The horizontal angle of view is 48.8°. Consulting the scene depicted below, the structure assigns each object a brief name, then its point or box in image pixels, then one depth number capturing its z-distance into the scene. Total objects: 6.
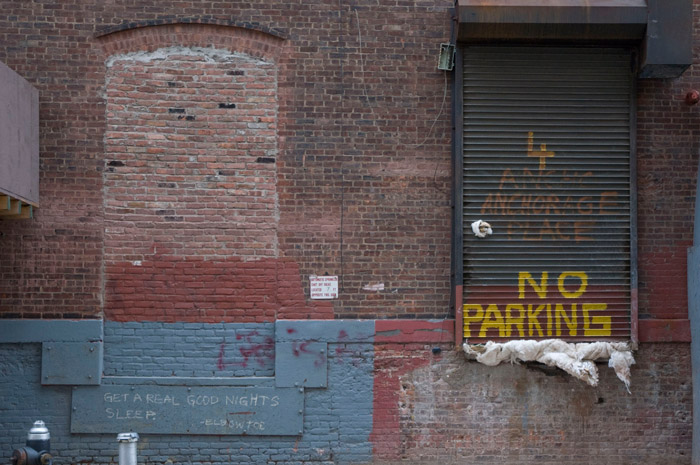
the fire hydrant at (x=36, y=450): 6.47
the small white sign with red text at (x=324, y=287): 9.27
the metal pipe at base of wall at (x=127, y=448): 6.83
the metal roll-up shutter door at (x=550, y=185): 9.32
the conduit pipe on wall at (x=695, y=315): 9.21
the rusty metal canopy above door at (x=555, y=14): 9.00
